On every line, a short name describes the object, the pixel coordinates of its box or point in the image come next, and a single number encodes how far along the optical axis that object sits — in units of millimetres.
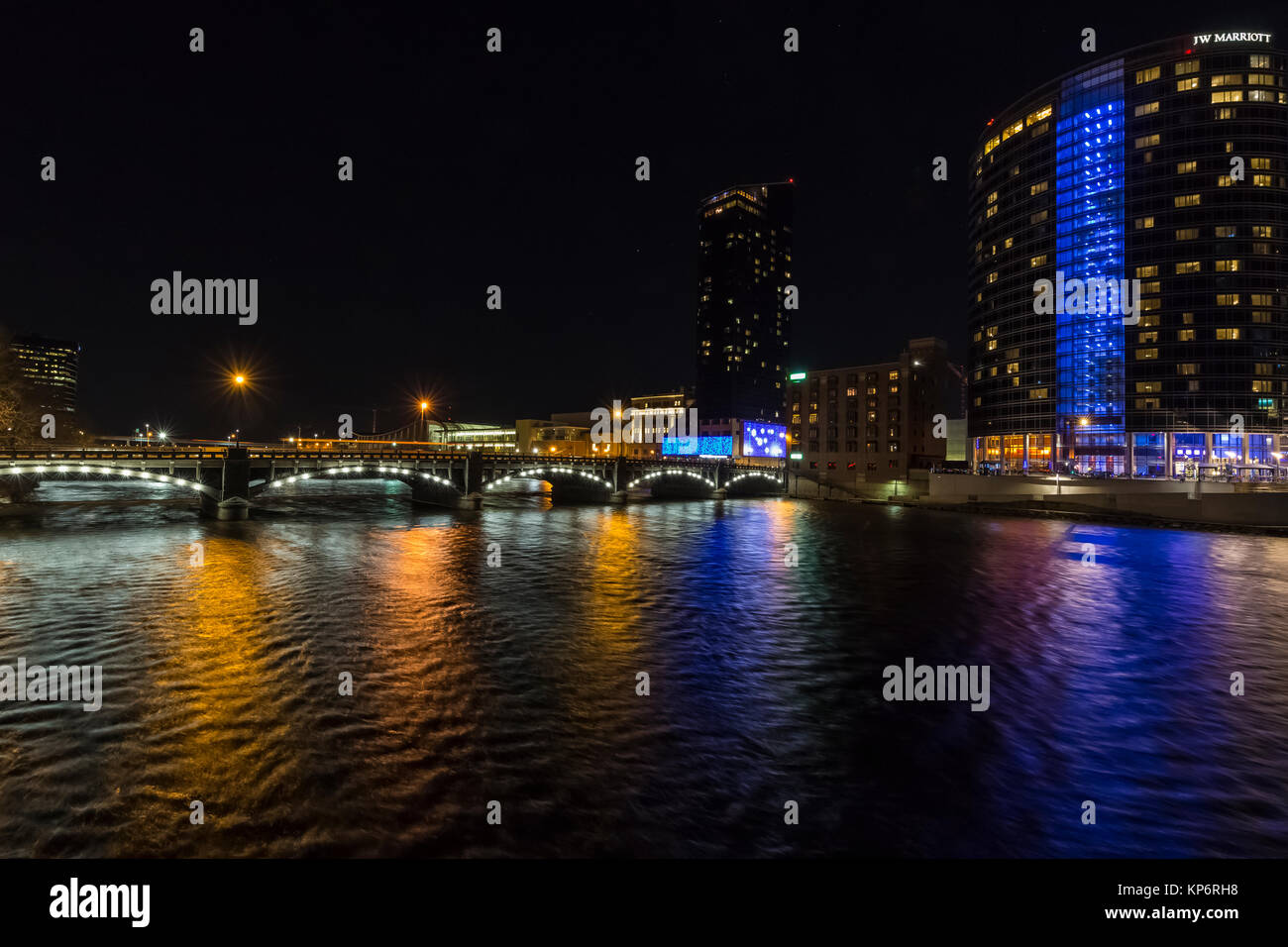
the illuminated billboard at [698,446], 194500
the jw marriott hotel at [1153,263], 106875
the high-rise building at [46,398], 143225
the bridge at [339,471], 51803
